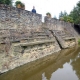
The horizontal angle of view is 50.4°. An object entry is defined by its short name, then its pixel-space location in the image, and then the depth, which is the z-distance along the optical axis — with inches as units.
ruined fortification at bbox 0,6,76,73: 160.5
